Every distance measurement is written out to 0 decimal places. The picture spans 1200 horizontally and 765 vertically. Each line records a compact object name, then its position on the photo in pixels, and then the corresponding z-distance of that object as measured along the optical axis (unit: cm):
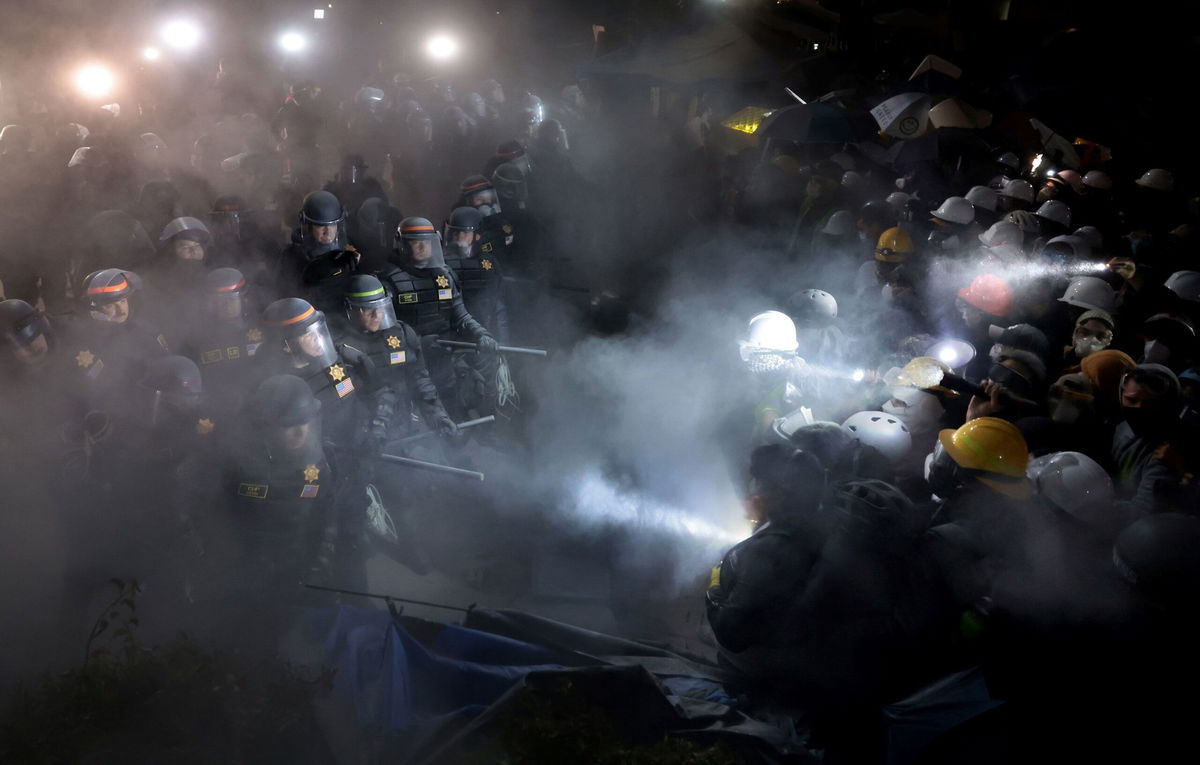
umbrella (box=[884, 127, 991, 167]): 1145
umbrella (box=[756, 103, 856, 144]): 1163
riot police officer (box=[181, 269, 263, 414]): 630
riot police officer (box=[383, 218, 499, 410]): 809
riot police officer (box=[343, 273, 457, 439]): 682
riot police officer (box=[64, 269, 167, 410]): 562
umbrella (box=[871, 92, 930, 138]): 1158
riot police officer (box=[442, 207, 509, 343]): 919
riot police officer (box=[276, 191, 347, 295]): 810
